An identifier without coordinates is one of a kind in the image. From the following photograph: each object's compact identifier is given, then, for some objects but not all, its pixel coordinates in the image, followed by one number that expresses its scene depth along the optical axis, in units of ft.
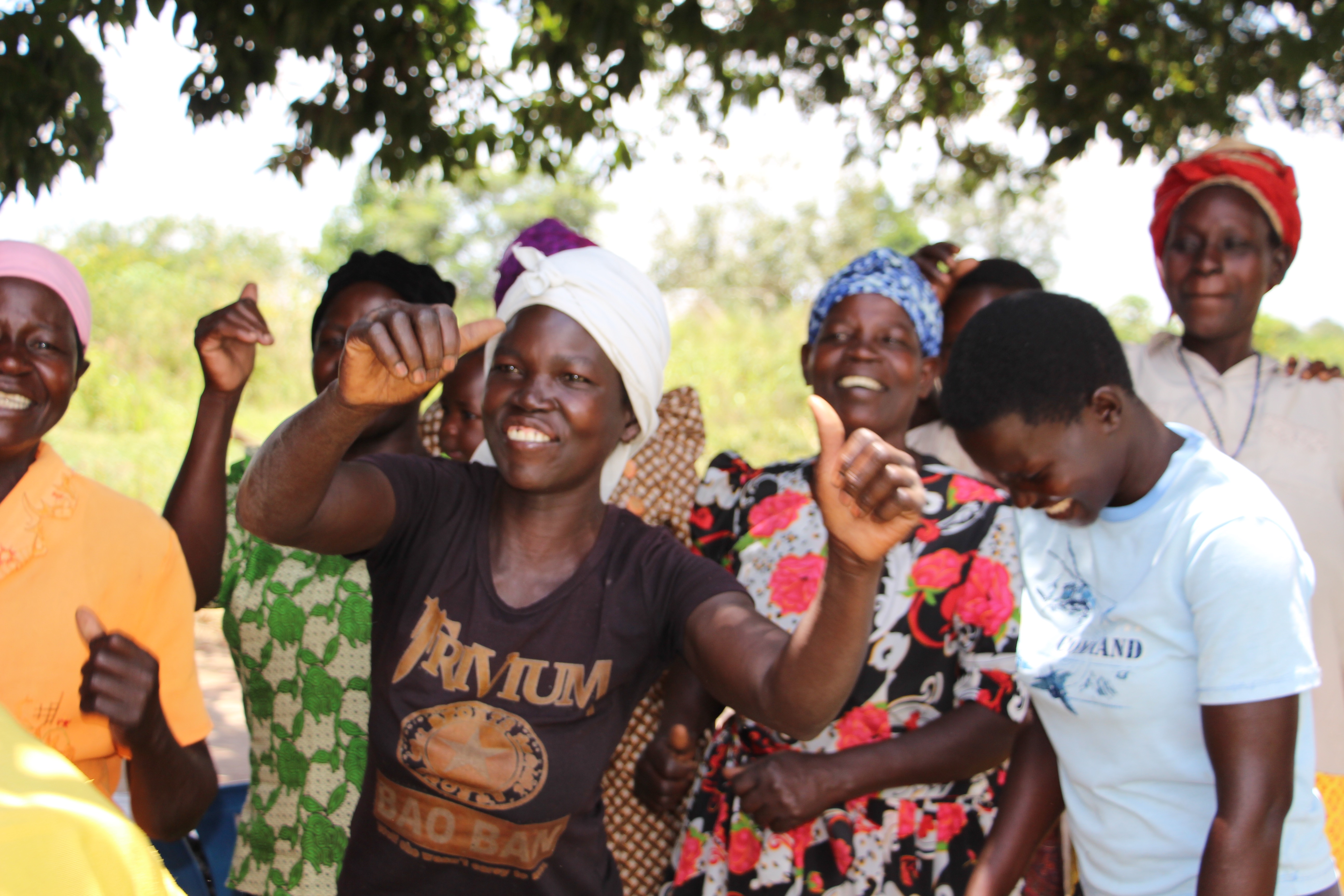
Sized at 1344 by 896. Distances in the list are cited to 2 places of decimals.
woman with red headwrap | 9.19
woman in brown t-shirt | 4.99
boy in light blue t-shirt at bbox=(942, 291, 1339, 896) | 5.16
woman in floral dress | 6.99
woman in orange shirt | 5.70
